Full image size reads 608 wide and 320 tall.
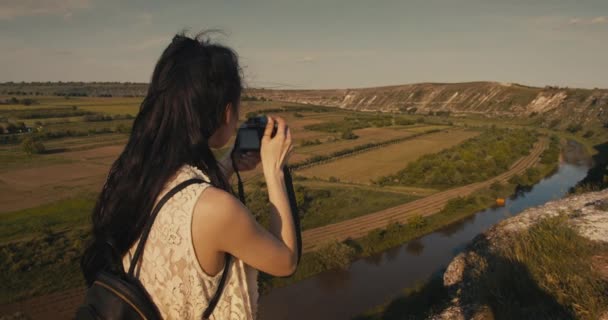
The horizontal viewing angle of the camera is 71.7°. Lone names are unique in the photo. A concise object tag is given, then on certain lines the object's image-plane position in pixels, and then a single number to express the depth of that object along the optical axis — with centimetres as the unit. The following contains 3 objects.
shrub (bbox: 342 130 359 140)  6244
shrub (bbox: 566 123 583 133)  7071
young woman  144
